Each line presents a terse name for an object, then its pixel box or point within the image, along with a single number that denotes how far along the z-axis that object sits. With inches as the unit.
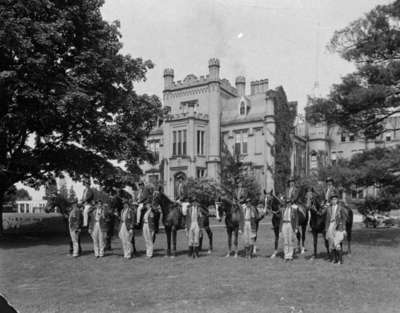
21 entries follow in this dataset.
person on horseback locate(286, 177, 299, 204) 558.6
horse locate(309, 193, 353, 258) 556.8
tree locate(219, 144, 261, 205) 1599.5
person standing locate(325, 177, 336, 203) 611.9
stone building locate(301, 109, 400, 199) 2249.0
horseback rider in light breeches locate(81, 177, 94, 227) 615.5
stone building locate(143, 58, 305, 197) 1860.2
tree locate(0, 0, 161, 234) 707.4
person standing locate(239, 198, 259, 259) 557.6
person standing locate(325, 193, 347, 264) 507.8
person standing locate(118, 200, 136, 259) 575.2
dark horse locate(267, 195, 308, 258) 569.6
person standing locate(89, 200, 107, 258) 589.8
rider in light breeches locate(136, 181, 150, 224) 598.5
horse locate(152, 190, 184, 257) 581.0
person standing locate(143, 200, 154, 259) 570.9
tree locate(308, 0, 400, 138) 698.8
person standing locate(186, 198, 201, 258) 561.3
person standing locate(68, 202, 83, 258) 606.5
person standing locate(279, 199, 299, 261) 535.8
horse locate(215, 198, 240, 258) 577.6
